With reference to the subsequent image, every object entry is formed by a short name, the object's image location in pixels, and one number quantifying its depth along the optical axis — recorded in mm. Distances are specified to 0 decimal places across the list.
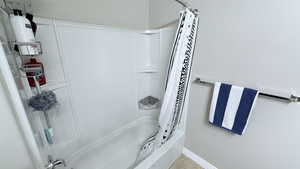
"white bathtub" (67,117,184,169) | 1208
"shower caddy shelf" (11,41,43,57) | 699
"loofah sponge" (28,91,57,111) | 866
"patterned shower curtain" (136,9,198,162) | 1037
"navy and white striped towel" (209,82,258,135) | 994
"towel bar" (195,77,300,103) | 823
